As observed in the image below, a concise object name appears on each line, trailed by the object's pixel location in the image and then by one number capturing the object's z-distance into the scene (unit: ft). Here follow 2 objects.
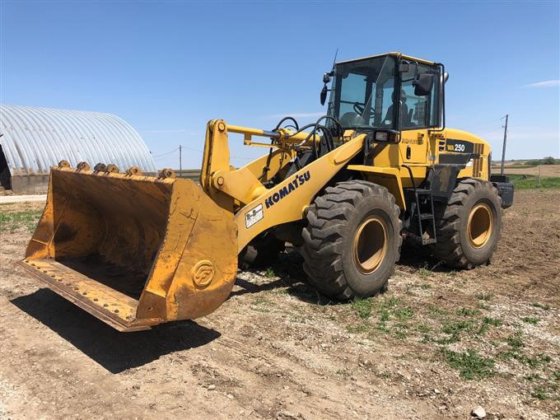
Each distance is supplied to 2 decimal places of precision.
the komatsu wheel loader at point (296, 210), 13.52
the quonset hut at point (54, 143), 75.10
